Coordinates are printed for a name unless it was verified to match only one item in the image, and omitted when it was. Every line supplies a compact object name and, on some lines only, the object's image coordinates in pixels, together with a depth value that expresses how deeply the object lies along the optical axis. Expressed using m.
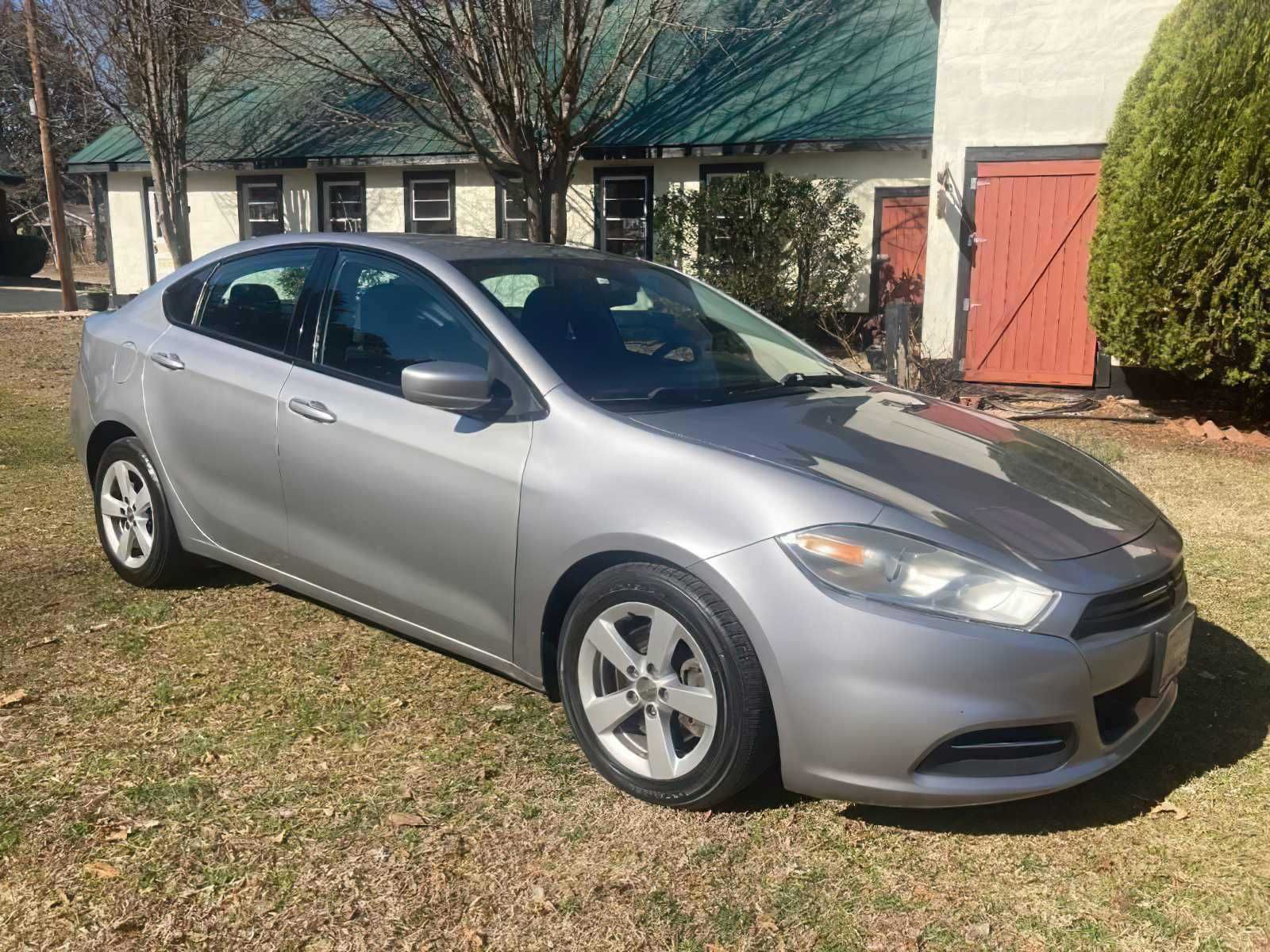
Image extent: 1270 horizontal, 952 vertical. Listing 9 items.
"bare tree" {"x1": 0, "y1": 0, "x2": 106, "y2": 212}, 24.19
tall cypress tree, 8.84
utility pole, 18.31
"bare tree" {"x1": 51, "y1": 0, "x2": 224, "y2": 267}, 17.80
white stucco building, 11.38
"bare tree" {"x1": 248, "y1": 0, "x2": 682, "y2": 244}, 10.90
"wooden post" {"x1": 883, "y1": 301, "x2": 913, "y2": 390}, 9.43
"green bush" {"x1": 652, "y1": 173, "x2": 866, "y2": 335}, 14.91
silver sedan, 2.87
